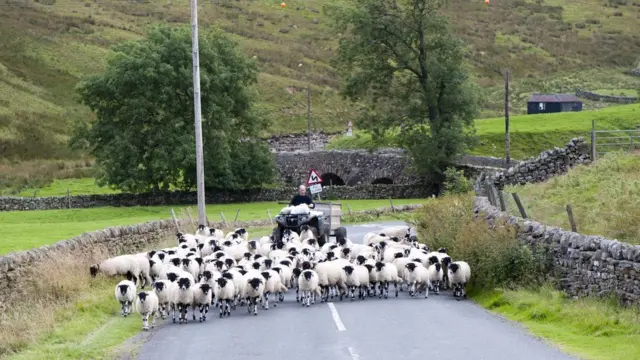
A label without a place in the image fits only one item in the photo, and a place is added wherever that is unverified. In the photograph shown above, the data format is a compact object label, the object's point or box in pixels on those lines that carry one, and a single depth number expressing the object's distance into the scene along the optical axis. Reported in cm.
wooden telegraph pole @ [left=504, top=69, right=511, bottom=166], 6531
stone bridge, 7850
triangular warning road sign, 4812
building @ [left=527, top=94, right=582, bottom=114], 10150
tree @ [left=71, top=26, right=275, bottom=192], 6825
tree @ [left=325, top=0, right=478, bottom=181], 7025
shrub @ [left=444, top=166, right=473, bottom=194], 4966
